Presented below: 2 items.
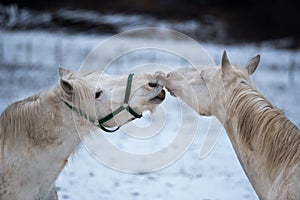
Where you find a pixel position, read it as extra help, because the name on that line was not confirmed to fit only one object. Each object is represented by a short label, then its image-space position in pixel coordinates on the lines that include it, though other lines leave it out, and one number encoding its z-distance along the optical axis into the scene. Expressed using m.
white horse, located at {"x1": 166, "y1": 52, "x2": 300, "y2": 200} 7.20
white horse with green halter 7.87
